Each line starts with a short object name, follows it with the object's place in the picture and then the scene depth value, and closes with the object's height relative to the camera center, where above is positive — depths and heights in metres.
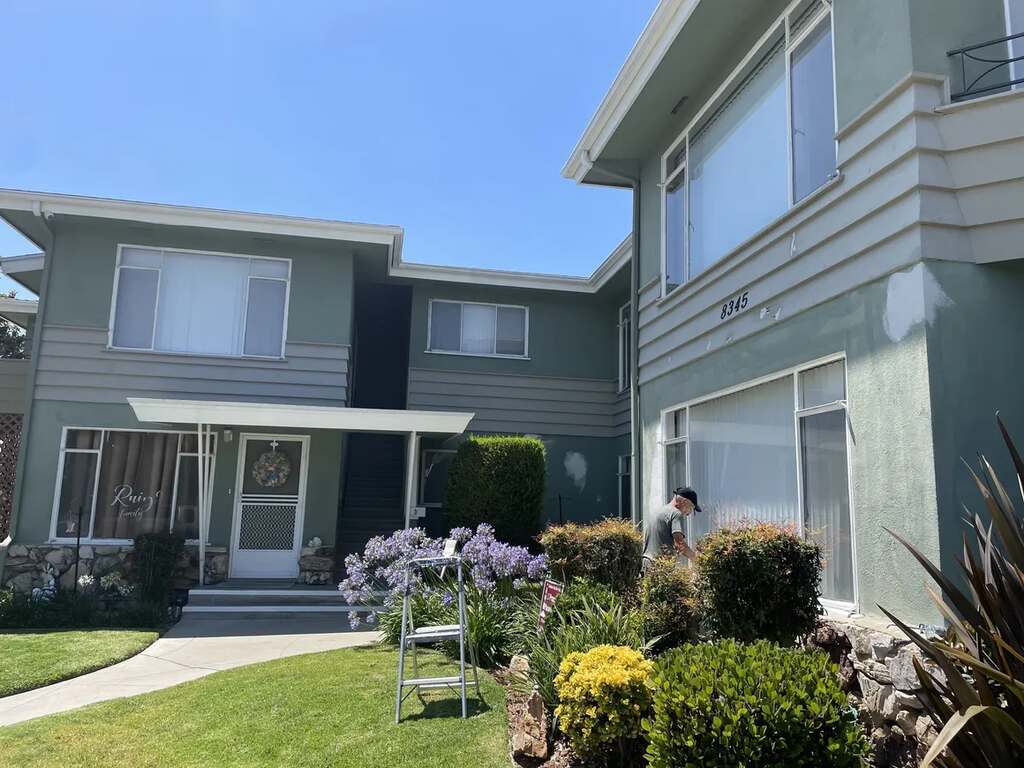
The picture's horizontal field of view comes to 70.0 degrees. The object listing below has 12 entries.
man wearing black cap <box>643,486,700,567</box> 6.52 -0.27
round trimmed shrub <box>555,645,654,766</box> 4.11 -1.22
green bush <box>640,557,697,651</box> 5.41 -0.86
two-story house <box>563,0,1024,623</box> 4.65 +1.78
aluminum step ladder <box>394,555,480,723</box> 5.55 -1.20
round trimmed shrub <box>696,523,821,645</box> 4.76 -0.58
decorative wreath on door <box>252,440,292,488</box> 12.27 +0.20
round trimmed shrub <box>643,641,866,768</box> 3.10 -0.96
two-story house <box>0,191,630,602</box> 11.45 +1.48
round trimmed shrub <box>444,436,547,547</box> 11.83 +0.00
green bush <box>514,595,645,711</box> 5.18 -1.07
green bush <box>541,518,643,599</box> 6.91 -0.62
